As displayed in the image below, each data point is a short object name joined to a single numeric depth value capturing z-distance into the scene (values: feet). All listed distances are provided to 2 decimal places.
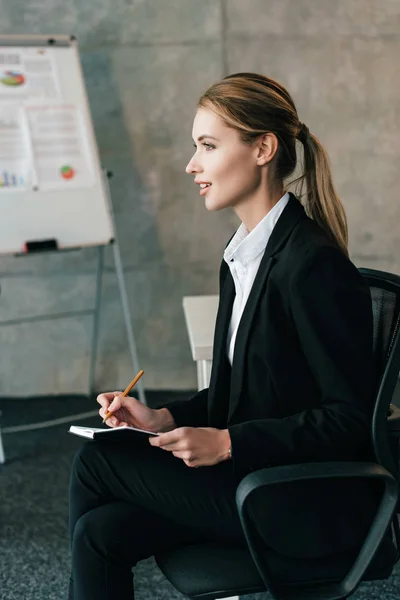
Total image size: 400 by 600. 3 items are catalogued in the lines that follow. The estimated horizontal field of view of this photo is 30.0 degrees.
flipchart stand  11.05
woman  3.99
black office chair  3.73
